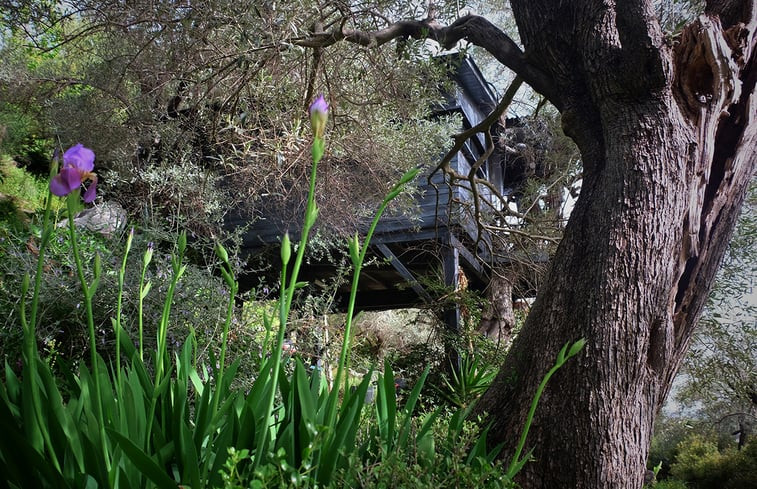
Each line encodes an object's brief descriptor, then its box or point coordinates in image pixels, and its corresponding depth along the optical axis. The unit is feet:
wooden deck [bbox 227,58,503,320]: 26.43
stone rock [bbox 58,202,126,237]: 19.59
